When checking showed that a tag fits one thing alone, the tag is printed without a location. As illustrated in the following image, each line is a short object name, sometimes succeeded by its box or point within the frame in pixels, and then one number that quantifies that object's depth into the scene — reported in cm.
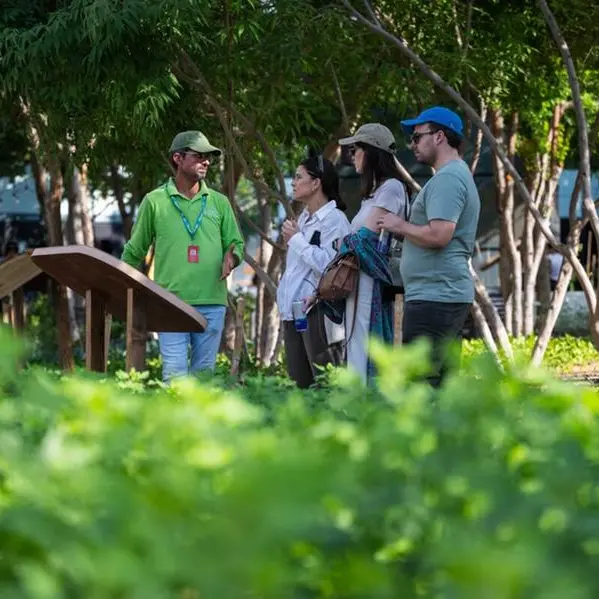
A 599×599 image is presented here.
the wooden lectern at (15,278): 1323
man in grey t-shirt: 878
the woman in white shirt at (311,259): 1010
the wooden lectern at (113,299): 841
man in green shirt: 1081
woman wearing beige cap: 965
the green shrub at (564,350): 2232
